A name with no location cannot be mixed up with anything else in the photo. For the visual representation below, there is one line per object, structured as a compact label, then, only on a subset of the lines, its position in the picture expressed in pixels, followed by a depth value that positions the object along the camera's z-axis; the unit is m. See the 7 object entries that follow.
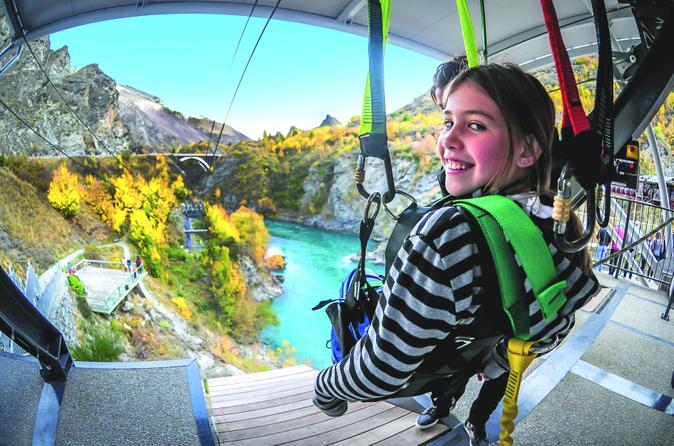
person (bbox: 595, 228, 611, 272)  4.36
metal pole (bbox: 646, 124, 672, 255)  3.21
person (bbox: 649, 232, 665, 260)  3.49
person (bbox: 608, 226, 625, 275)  3.43
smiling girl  0.48
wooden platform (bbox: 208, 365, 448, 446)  1.16
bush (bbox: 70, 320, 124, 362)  4.07
